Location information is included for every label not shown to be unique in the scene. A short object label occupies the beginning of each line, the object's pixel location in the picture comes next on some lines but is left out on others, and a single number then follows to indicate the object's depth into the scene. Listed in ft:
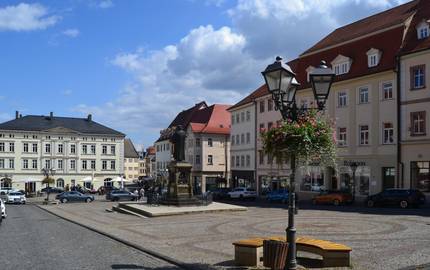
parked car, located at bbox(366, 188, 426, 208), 119.34
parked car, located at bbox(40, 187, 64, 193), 296.51
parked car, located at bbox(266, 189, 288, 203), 163.48
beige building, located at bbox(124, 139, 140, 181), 537.36
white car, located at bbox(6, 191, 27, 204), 195.62
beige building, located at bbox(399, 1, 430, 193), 131.13
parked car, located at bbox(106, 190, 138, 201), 200.75
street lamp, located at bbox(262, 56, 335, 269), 36.01
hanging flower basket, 37.96
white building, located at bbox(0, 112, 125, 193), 311.27
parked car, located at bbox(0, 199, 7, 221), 93.12
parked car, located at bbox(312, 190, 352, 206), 141.59
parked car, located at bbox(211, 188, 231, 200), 197.79
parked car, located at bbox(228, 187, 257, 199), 191.62
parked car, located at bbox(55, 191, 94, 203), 197.47
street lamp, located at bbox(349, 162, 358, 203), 150.51
